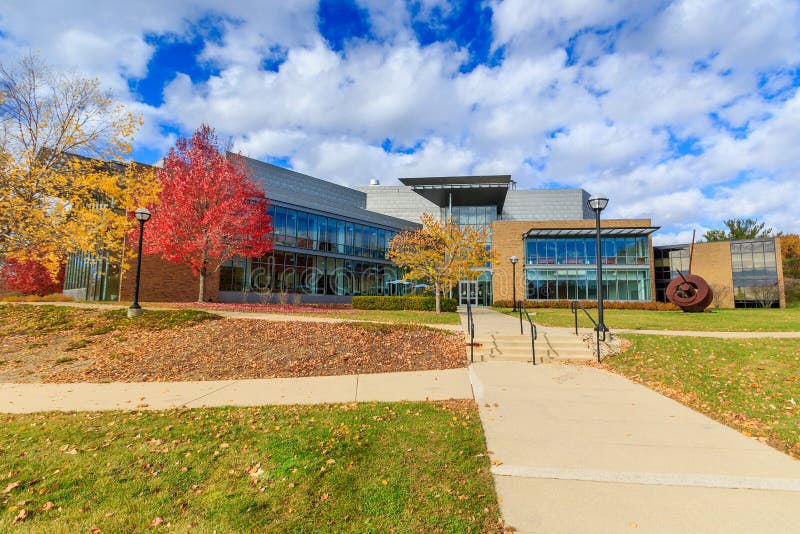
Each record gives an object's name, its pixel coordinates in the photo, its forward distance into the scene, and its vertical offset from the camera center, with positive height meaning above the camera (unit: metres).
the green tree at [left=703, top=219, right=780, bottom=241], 59.49 +9.93
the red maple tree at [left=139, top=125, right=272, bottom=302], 18.00 +3.70
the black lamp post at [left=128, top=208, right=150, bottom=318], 12.54 +0.84
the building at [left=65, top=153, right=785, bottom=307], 29.02 +3.28
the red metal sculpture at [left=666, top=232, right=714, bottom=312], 24.89 +0.10
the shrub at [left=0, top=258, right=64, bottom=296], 23.52 +0.58
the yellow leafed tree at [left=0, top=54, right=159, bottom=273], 12.68 +3.48
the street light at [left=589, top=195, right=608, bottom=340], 10.83 +2.58
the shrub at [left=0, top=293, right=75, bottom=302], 19.00 -0.54
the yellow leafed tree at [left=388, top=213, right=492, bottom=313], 22.72 +2.21
